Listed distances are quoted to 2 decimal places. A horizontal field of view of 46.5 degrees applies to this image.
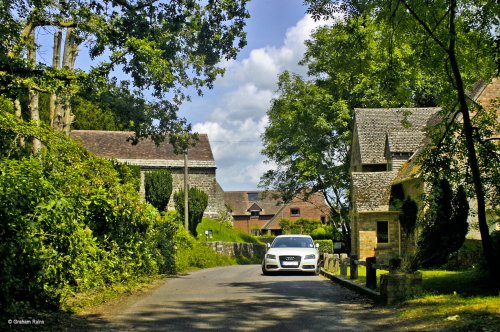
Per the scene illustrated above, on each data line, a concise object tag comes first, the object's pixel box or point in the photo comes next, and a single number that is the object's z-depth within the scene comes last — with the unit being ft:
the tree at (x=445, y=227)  47.67
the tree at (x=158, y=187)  159.02
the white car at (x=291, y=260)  77.51
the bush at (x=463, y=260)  65.91
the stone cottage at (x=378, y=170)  107.04
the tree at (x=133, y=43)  40.96
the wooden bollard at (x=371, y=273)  47.80
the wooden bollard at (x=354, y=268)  60.13
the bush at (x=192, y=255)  97.23
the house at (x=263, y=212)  296.10
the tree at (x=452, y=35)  40.42
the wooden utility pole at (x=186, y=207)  132.32
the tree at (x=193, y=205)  158.61
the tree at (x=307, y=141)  143.33
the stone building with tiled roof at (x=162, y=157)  185.78
